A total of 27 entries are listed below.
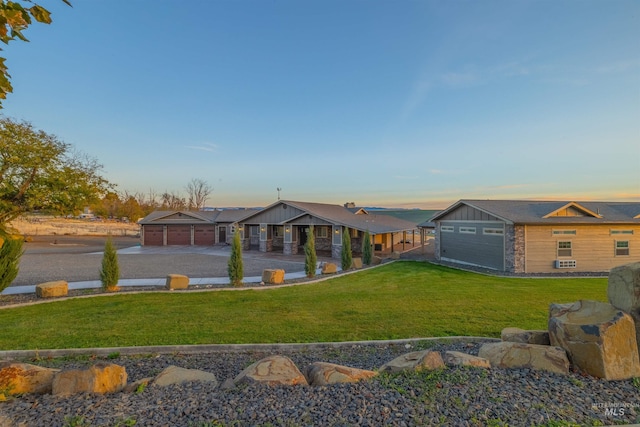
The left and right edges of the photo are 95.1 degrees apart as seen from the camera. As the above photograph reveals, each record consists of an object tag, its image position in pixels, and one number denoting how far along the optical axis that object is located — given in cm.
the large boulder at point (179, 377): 334
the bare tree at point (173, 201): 5572
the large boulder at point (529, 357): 349
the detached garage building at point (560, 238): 1437
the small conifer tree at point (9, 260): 921
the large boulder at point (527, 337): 427
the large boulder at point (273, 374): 328
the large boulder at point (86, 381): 301
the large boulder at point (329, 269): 1452
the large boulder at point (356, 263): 1586
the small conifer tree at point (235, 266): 1133
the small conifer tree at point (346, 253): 1517
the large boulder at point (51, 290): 941
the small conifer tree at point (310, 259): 1339
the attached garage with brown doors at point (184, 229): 2752
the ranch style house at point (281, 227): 2158
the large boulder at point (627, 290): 374
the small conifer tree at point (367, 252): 1706
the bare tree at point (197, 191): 5606
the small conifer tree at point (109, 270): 1029
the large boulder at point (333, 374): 329
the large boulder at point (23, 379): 303
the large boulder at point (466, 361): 358
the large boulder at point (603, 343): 339
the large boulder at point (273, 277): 1174
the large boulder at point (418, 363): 352
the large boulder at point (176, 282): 1064
